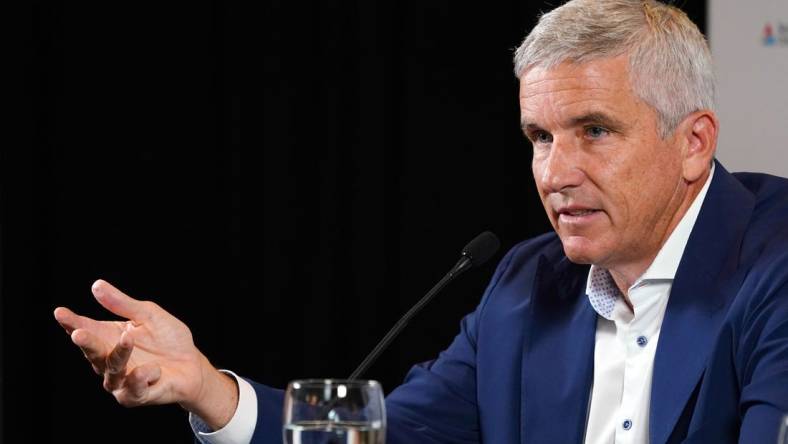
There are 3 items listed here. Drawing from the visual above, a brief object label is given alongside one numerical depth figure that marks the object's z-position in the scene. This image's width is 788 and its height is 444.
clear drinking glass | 4.33
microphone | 4.72
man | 4.64
